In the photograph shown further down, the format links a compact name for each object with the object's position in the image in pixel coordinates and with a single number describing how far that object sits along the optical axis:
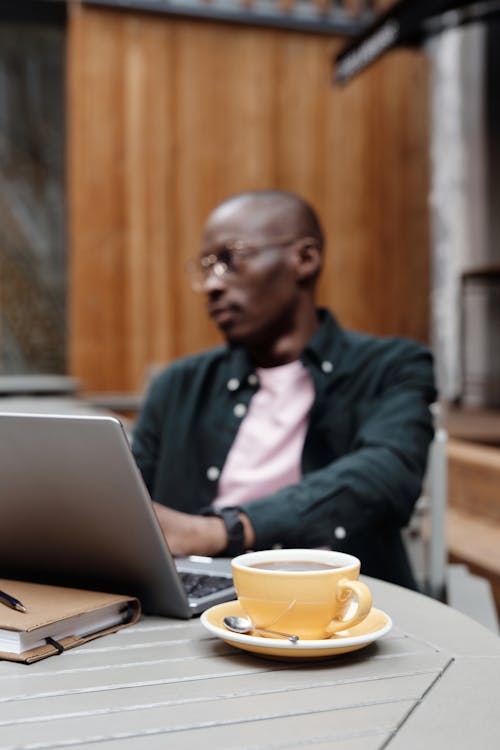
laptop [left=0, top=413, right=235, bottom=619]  0.82
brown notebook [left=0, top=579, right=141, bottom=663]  0.78
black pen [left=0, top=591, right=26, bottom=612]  0.82
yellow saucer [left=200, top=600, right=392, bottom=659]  0.74
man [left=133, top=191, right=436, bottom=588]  1.58
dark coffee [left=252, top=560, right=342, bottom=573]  0.82
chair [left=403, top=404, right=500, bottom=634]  1.84
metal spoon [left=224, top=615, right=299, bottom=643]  0.77
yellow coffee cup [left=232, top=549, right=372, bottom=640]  0.75
